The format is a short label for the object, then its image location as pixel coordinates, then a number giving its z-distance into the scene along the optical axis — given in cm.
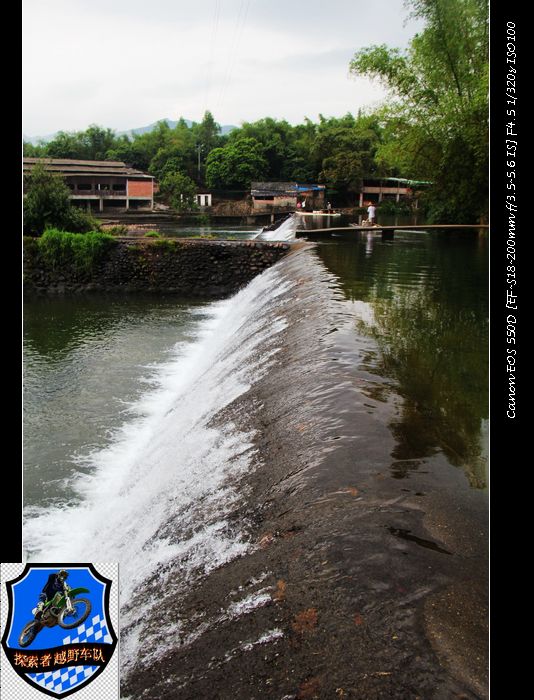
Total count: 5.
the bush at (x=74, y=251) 1830
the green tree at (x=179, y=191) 4756
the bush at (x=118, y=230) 2337
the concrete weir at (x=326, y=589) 242
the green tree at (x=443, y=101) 1647
